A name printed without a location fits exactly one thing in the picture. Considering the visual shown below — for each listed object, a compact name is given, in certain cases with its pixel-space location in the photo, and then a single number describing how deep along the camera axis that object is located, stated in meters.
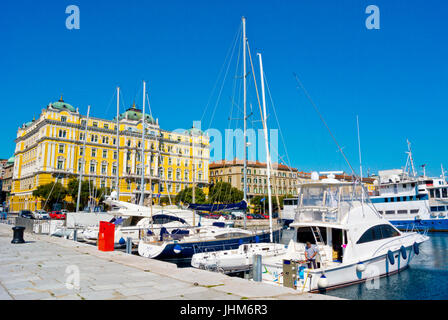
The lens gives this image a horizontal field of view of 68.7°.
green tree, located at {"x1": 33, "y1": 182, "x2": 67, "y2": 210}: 65.00
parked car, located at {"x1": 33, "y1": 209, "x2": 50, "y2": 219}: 52.33
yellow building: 76.06
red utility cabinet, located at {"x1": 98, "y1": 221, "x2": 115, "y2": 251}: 15.94
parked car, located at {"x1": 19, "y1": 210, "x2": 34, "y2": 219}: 51.37
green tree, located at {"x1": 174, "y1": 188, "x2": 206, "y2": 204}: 71.00
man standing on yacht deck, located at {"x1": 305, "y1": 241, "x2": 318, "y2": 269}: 12.70
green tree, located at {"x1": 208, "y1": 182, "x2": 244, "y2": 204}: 71.96
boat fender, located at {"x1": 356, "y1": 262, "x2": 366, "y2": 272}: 13.39
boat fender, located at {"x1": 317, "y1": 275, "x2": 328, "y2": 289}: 11.80
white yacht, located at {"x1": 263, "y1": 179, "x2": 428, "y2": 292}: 13.16
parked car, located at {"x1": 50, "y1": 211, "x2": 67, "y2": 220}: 50.33
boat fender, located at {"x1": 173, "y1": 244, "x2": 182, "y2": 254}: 18.33
